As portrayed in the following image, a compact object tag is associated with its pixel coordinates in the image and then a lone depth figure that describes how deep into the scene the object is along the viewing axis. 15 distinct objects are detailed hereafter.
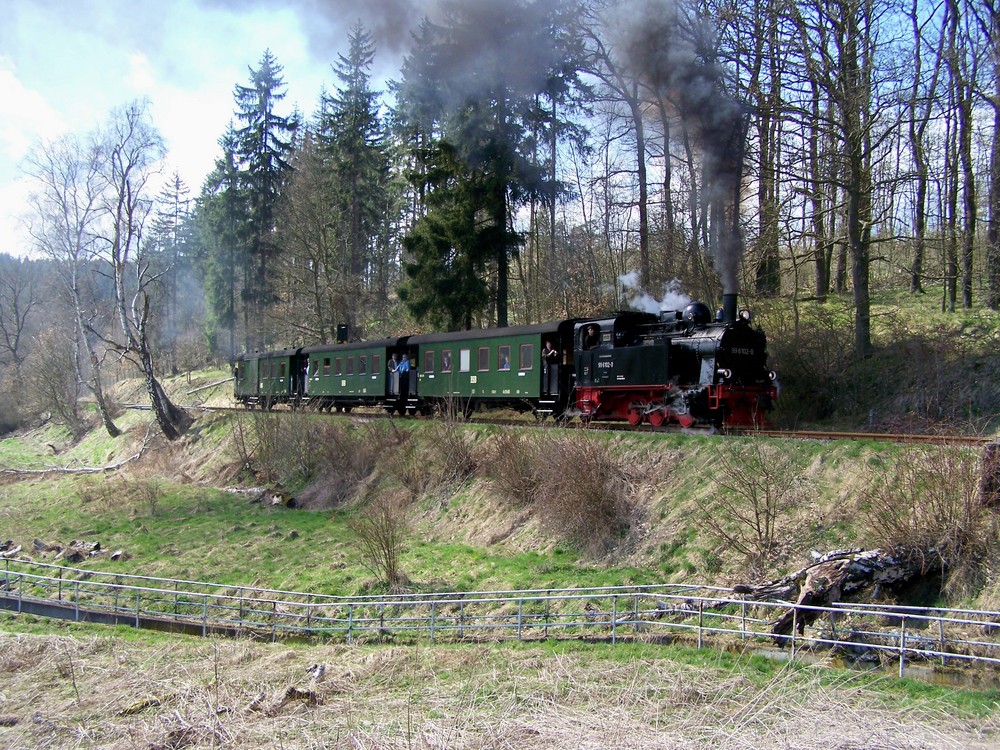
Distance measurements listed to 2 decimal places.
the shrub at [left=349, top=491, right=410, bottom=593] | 14.46
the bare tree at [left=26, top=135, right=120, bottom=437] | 31.26
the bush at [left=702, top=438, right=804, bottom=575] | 11.63
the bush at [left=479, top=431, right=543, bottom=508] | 16.75
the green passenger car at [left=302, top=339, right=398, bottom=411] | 27.11
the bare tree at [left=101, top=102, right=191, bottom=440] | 29.91
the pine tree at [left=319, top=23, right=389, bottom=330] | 41.22
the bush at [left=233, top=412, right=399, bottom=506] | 22.39
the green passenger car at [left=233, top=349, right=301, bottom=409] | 32.59
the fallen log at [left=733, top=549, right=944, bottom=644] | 9.89
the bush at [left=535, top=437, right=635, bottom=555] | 14.27
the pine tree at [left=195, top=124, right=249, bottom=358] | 48.41
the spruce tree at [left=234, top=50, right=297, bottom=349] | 47.53
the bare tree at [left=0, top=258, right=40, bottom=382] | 54.06
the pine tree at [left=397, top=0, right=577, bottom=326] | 25.95
